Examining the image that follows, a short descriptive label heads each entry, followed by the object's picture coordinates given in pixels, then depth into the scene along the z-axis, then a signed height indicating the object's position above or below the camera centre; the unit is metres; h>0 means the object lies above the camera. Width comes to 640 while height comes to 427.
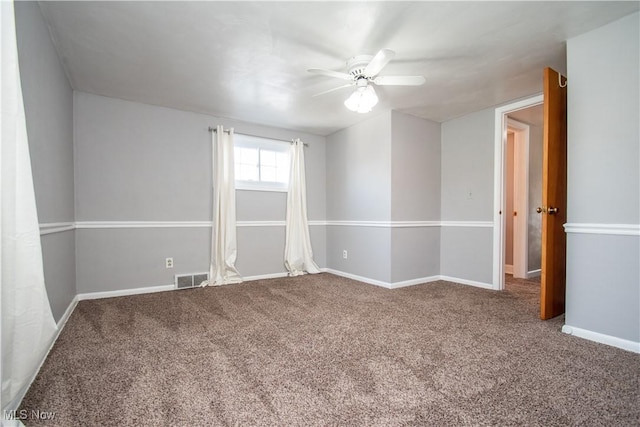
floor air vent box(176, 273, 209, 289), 3.38 -0.85
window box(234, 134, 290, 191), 3.89 +0.63
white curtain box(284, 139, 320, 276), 4.12 -0.22
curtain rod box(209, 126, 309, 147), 3.62 +0.99
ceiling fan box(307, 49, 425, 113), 2.07 +0.98
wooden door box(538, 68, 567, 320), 2.13 +0.13
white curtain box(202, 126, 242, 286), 3.56 -0.07
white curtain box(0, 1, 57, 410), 1.05 -0.15
